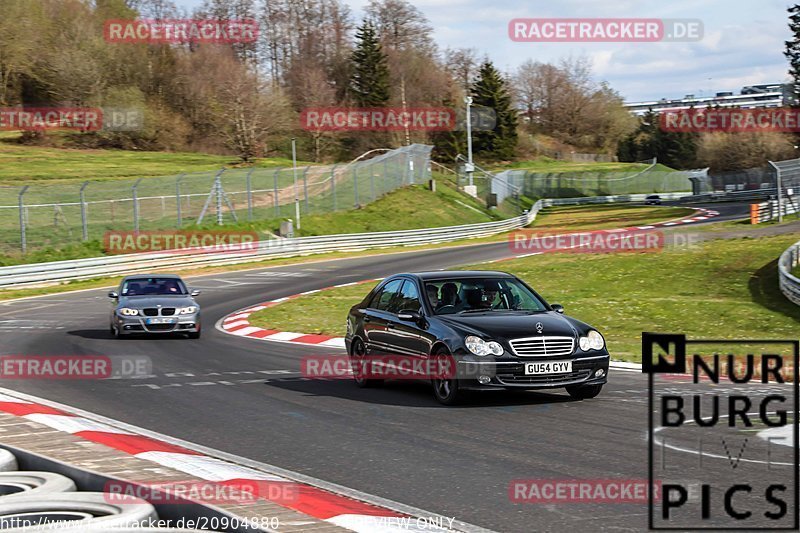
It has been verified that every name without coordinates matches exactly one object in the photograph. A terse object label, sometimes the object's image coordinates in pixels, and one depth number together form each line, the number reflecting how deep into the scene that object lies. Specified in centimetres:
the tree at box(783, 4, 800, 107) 10369
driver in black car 1195
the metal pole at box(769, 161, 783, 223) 4642
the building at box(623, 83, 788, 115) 10411
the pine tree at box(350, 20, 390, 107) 9862
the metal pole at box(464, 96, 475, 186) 6800
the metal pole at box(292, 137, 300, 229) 4903
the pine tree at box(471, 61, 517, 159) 10912
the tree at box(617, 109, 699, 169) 12156
